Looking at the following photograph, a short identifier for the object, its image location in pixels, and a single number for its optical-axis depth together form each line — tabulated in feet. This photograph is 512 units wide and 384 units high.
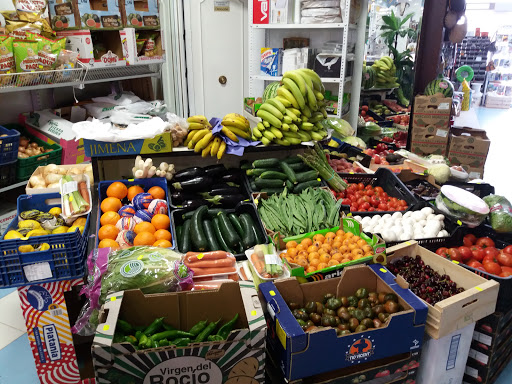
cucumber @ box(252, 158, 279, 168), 9.50
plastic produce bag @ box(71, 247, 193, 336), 5.96
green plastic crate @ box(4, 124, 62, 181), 12.12
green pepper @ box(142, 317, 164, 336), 5.63
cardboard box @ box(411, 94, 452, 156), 17.12
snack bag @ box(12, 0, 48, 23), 11.98
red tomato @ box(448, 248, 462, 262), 7.80
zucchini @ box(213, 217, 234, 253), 7.72
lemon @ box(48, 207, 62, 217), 7.70
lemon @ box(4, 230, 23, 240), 6.62
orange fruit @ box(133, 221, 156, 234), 7.48
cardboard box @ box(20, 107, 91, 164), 13.12
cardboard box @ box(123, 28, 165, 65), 15.01
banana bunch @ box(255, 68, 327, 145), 9.43
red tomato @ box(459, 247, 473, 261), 7.83
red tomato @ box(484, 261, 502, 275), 7.34
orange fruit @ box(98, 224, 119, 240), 7.34
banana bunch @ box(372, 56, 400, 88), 20.80
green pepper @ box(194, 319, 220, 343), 5.48
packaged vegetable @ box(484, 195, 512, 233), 8.29
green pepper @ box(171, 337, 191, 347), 5.07
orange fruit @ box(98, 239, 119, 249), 7.07
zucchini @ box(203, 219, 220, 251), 7.61
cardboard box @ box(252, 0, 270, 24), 14.78
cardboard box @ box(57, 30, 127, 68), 13.41
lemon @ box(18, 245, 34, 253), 6.24
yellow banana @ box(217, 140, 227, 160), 9.39
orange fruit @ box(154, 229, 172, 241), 7.32
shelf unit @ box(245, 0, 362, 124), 13.93
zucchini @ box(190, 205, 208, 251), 7.55
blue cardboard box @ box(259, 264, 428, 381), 5.38
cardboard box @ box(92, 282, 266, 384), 4.83
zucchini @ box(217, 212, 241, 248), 7.83
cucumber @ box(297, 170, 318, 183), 9.69
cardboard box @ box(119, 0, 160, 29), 14.94
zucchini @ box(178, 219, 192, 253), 7.56
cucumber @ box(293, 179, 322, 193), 9.52
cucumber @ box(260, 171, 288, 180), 9.36
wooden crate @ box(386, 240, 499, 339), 6.07
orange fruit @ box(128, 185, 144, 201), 8.64
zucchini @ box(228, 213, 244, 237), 8.15
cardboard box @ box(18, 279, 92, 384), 6.61
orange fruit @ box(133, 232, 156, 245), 7.18
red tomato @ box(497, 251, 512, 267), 7.51
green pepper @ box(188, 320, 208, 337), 5.66
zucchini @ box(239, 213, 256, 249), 7.80
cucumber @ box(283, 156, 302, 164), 9.95
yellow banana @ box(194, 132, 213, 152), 9.47
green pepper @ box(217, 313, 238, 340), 5.64
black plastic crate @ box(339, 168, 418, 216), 9.87
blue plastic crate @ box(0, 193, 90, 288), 6.21
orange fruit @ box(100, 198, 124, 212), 8.16
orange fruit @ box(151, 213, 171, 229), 7.72
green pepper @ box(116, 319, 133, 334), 5.47
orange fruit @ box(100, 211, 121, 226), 7.70
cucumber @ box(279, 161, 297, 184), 9.52
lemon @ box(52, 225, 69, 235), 7.24
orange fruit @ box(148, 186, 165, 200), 8.63
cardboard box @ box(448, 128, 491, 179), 16.89
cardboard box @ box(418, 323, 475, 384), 6.47
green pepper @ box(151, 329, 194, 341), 5.49
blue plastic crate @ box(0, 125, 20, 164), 11.14
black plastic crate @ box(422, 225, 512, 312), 6.85
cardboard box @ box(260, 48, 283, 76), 15.25
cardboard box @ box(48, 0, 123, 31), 13.17
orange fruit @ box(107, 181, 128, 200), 8.55
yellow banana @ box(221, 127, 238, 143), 9.68
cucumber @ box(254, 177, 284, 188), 9.31
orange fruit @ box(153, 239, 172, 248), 7.07
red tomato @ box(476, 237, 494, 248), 8.27
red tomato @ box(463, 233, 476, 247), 8.41
